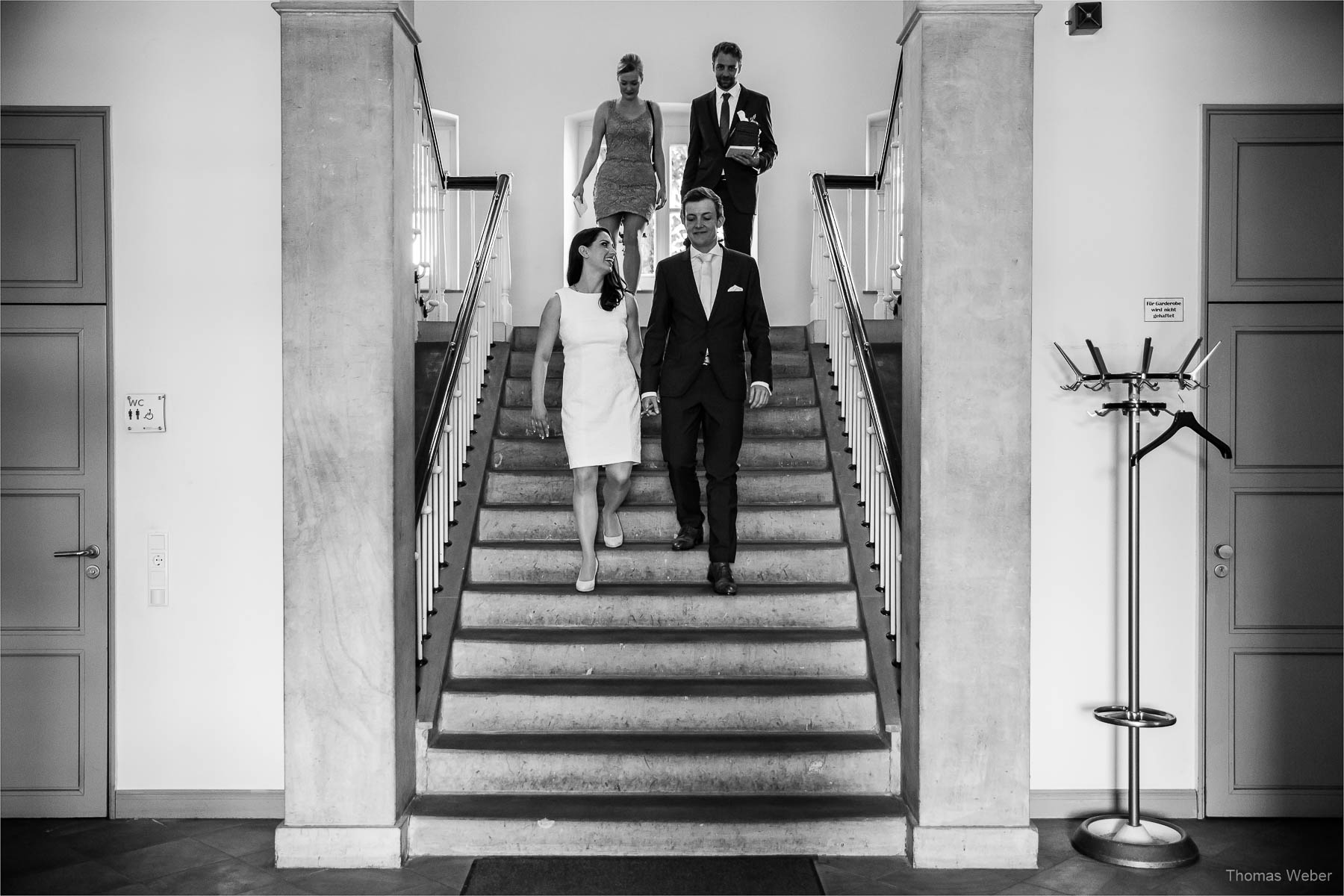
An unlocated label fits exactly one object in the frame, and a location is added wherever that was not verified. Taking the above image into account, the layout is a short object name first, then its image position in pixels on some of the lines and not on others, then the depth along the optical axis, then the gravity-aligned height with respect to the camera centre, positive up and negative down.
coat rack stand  4.02 -1.08
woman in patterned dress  6.12 +1.59
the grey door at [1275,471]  4.62 -0.15
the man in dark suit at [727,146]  5.76 +1.57
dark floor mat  3.67 -1.53
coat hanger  4.30 +0.03
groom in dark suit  4.63 +0.37
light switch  4.63 -0.57
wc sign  4.63 +0.09
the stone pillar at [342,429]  3.82 +0.02
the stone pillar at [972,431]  3.85 +0.02
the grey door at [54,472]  4.63 -0.16
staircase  3.98 -1.06
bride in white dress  4.70 +0.28
